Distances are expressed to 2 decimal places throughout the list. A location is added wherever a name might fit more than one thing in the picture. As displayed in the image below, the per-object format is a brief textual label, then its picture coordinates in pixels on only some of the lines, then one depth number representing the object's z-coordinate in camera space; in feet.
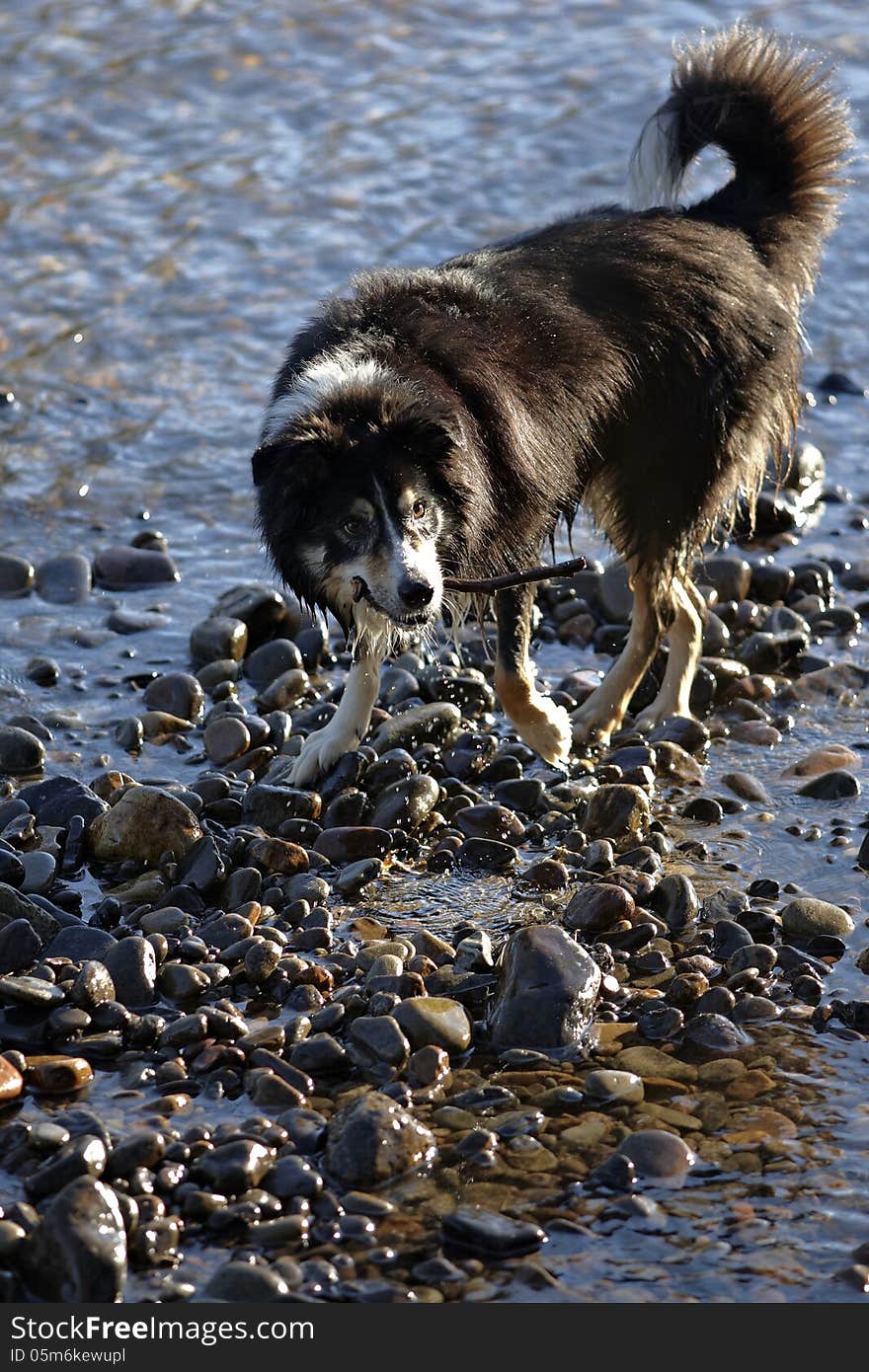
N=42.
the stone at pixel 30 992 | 25.02
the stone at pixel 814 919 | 27.48
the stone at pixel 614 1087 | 23.50
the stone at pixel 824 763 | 33.42
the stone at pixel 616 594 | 40.57
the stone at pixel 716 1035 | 24.70
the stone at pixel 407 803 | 31.65
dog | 29.25
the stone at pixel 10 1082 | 23.07
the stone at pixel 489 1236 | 20.47
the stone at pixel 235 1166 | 21.30
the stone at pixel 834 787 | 32.35
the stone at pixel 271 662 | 37.65
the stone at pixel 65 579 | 40.70
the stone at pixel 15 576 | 40.91
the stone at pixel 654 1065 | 24.13
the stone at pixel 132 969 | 25.80
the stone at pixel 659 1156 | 21.94
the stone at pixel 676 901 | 28.22
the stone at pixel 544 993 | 24.76
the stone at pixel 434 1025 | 24.59
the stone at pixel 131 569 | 41.73
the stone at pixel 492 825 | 31.48
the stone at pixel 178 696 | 35.91
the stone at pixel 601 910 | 28.02
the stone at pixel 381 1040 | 24.11
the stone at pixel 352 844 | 30.76
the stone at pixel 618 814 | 31.42
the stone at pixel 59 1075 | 23.49
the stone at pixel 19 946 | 26.30
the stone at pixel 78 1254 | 19.51
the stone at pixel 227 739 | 34.45
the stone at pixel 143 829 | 30.07
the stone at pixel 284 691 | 36.63
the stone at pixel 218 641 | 37.83
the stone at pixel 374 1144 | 21.67
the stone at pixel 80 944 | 26.68
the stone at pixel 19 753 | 33.40
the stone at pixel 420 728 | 34.58
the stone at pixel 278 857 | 30.09
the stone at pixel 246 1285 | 19.57
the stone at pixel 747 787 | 32.58
